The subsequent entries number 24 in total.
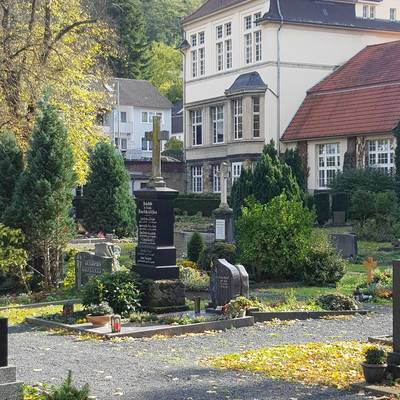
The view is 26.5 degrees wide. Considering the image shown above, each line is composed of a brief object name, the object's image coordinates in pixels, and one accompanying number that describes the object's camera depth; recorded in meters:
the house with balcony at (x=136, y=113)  80.56
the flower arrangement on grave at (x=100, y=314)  14.61
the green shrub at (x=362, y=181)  38.44
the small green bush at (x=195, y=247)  24.86
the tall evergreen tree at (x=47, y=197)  20.34
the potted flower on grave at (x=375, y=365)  9.31
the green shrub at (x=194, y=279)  19.68
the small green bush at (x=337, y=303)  16.23
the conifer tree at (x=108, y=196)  36.41
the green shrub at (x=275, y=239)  21.42
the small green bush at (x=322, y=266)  20.80
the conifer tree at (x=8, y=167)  23.03
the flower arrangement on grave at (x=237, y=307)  15.00
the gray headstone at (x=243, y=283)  15.95
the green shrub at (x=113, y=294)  15.63
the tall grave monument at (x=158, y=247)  16.30
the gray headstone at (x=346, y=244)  26.12
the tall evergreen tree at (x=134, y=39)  83.31
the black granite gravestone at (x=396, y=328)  9.40
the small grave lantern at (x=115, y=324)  13.93
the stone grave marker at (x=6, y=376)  7.82
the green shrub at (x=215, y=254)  22.73
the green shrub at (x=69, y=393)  7.48
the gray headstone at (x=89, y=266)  19.88
